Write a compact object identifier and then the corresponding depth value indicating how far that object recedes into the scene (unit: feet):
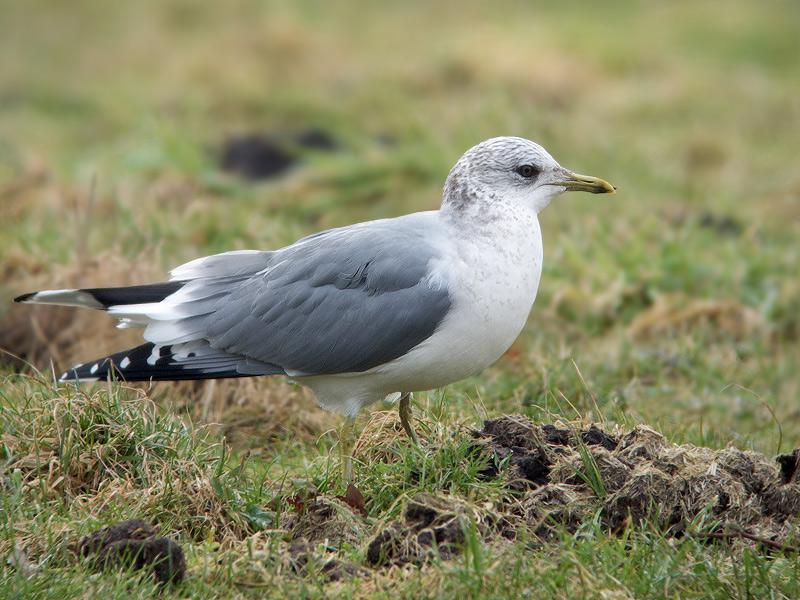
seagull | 26.63
